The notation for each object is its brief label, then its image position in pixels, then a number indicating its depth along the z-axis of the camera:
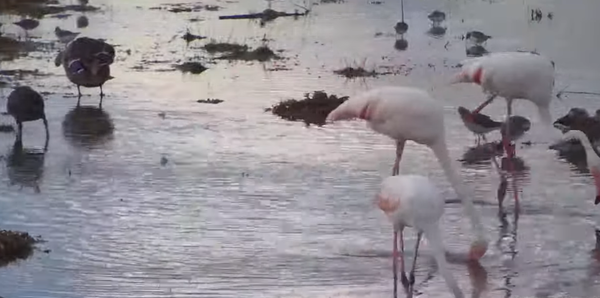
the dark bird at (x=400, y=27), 18.11
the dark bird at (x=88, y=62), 13.09
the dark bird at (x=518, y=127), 10.44
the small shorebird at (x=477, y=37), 16.39
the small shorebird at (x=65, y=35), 17.73
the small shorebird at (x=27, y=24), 19.28
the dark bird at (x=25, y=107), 11.07
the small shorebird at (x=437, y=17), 19.16
